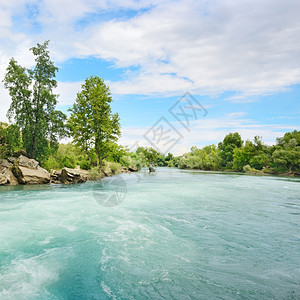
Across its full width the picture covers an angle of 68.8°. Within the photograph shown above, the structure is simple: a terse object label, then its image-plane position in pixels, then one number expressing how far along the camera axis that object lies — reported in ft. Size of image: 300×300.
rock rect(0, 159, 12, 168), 57.17
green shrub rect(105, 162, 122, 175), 99.81
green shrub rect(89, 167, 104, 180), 74.33
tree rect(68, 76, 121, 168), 81.71
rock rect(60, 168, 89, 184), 63.21
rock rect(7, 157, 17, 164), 60.59
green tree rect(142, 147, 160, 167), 182.29
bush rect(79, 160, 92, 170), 93.42
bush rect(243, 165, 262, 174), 173.79
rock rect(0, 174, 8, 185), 51.22
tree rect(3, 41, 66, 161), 64.13
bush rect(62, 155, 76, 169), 87.92
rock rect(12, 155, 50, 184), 54.37
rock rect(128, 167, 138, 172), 156.87
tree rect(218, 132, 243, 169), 240.94
